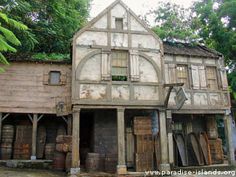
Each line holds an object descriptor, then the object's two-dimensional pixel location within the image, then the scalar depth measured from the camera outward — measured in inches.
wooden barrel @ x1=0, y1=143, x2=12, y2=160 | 549.6
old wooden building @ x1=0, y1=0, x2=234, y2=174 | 487.2
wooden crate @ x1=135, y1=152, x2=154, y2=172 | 483.8
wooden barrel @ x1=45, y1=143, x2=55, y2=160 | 562.3
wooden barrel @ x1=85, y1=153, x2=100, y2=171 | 475.2
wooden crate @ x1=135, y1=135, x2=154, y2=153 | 498.0
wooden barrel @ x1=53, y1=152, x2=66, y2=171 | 505.7
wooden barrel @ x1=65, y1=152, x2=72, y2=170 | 480.7
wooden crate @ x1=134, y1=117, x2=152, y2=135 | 507.1
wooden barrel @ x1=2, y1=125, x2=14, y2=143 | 559.2
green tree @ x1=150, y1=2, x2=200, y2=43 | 724.0
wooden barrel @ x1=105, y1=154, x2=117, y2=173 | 496.1
